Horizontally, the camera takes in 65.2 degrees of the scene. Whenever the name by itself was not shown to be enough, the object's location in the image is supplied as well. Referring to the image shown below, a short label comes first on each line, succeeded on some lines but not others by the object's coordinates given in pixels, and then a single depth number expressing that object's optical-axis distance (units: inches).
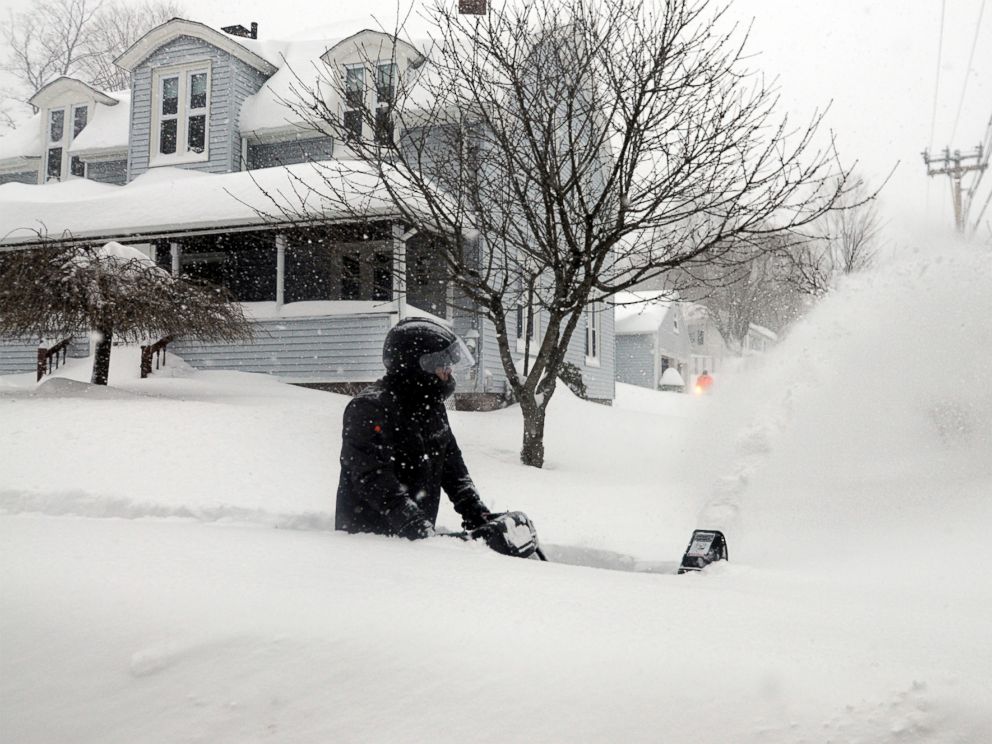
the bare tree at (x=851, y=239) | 863.7
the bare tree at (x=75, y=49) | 1267.2
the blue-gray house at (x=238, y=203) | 511.2
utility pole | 946.5
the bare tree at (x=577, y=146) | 348.5
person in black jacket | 119.0
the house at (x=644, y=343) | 1352.1
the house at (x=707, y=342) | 1626.5
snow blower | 120.5
